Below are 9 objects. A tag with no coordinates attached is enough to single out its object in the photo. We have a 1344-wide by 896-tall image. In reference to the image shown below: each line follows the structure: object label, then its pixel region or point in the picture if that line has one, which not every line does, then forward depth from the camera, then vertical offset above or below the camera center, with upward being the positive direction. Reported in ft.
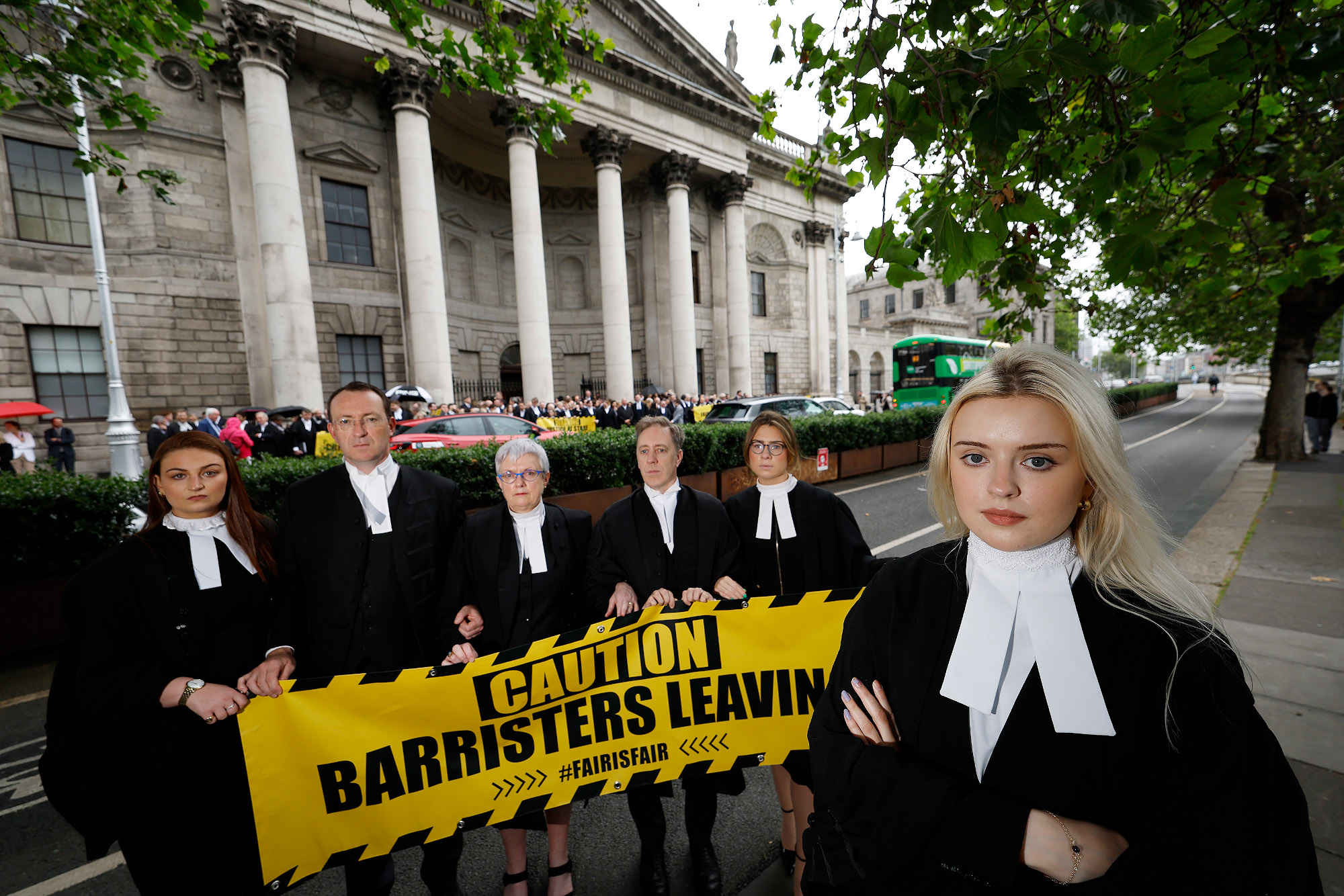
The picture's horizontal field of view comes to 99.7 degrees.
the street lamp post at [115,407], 38.55 +1.63
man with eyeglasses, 8.72 -2.42
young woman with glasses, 10.12 -2.49
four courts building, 53.52 +22.27
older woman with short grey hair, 9.30 -2.57
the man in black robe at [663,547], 9.36 -2.51
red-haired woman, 7.04 -3.40
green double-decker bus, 92.48 +3.89
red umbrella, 44.94 +2.14
